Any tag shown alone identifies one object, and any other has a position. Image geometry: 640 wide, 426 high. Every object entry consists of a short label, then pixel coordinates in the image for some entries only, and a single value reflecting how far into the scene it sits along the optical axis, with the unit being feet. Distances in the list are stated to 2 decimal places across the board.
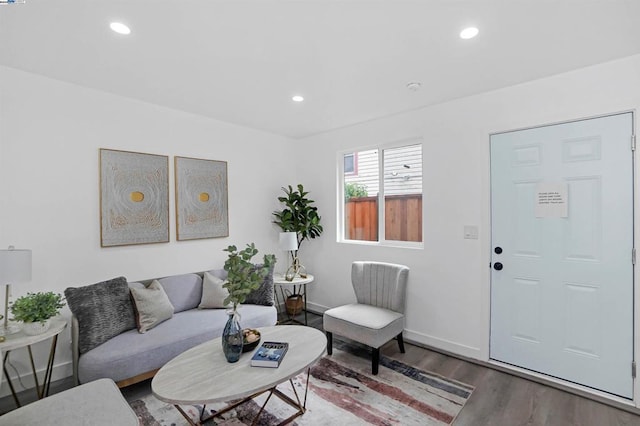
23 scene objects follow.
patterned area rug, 6.77
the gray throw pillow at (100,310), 7.42
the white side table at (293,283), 11.90
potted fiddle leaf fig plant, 13.26
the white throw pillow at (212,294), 10.22
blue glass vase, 6.30
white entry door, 7.32
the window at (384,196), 11.26
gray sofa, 7.09
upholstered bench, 4.74
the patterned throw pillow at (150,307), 8.41
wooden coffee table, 5.30
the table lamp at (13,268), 6.59
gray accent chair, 8.83
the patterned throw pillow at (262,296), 10.91
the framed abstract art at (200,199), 10.95
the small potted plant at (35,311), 6.72
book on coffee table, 6.12
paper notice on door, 7.98
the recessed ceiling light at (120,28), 5.92
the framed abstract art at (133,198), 9.26
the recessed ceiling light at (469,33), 6.11
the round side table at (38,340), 6.41
